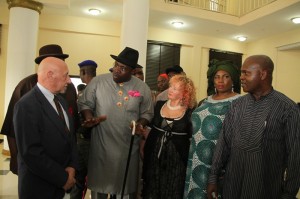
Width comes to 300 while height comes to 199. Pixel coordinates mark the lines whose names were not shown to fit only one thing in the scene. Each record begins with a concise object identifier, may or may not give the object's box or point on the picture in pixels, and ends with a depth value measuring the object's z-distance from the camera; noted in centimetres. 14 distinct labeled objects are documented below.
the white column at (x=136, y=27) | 577
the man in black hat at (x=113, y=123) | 251
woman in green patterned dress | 234
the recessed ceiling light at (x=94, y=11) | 711
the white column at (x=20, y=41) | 579
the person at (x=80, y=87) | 395
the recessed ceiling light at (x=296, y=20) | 718
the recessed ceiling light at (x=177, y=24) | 797
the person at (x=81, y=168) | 312
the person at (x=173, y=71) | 479
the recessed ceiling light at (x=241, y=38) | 924
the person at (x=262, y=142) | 173
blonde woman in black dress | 256
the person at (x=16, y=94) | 213
